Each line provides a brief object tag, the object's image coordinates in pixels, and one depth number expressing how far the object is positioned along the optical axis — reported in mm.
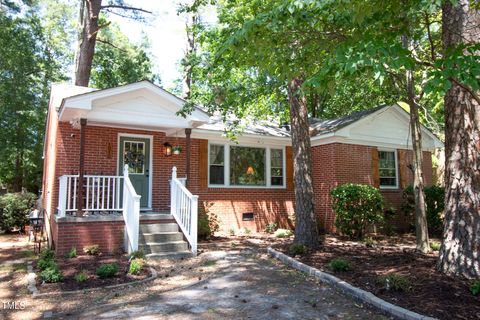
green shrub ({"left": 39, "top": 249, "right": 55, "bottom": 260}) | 7355
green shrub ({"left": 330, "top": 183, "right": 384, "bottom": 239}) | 10602
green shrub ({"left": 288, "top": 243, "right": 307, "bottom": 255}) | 7809
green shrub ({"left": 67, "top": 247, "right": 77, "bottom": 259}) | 7819
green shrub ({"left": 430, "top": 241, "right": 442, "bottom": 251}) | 8992
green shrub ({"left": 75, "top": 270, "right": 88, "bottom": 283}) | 6016
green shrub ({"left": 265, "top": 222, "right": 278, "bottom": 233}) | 12516
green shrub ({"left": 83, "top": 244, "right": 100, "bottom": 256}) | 8141
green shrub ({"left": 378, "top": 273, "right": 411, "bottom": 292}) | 4984
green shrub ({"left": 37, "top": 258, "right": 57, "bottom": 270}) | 6698
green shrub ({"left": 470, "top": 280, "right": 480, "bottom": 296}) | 4660
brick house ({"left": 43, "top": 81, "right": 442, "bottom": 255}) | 8547
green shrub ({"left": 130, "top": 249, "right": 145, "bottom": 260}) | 7492
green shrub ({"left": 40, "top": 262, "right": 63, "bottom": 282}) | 5992
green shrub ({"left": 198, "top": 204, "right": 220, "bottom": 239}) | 10328
